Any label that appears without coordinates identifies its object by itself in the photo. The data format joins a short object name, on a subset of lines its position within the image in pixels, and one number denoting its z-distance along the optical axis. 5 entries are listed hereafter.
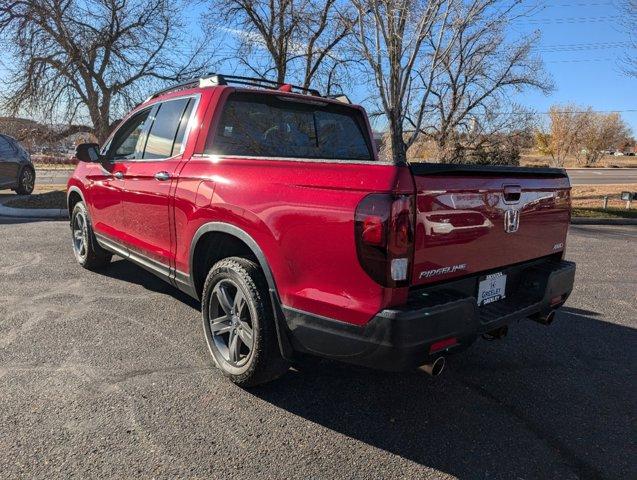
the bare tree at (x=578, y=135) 63.34
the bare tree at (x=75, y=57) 11.87
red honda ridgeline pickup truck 2.30
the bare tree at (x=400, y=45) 9.10
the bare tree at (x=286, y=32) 12.31
